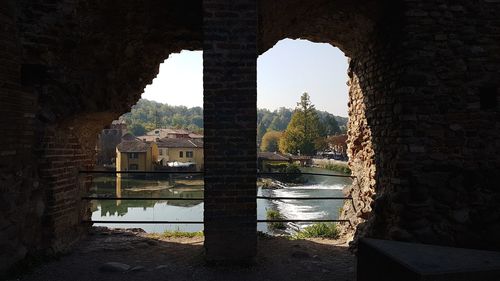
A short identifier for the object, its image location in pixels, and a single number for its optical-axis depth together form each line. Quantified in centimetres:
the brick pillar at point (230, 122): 382
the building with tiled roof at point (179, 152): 4457
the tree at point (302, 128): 5031
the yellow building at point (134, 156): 3884
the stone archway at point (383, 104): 392
